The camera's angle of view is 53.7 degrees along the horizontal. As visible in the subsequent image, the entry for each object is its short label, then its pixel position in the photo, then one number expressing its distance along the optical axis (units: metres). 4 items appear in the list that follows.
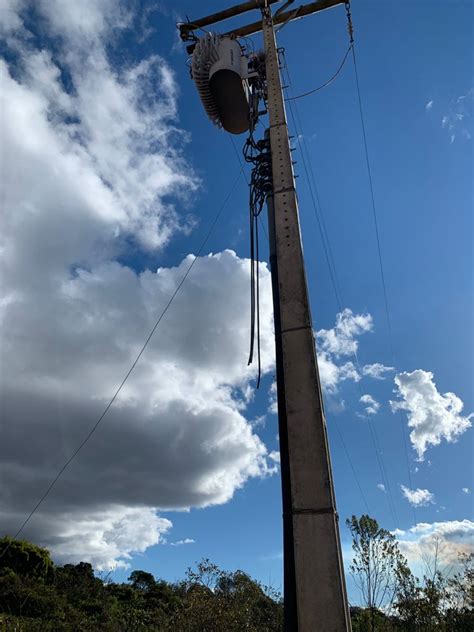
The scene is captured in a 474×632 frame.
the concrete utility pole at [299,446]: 6.37
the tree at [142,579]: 44.89
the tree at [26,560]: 30.81
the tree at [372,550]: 13.78
